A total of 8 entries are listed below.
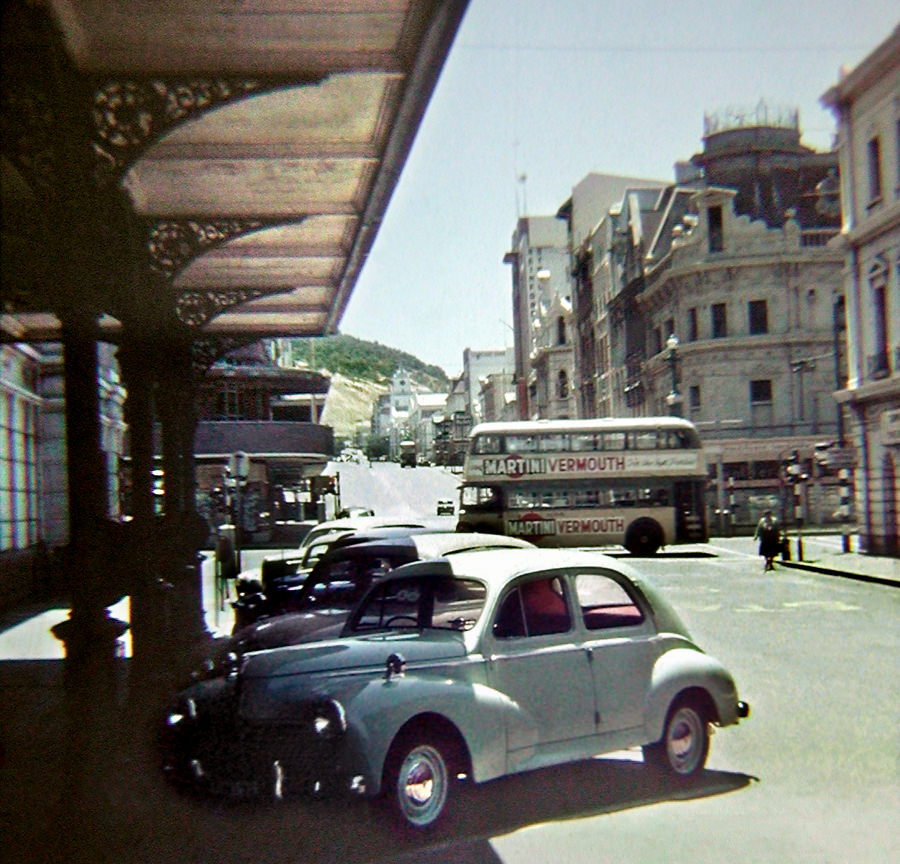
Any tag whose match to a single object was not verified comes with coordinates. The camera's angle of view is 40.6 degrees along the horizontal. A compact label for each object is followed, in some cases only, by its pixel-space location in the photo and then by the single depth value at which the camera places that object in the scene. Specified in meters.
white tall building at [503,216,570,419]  126.00
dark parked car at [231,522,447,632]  14.97
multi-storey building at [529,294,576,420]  95.25
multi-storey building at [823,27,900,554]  32.28
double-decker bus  37.34
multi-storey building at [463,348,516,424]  195.38
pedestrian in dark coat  31.05
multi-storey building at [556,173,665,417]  75.88
